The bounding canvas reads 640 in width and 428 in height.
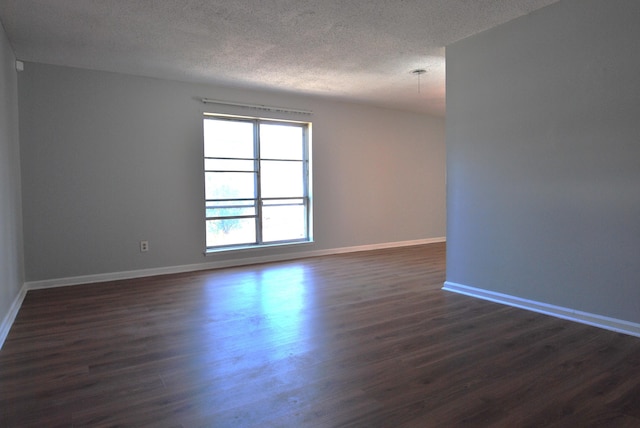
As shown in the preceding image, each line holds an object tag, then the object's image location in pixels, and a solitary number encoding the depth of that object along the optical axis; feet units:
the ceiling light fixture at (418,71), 16.05
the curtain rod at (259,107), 17.93
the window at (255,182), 18.58
